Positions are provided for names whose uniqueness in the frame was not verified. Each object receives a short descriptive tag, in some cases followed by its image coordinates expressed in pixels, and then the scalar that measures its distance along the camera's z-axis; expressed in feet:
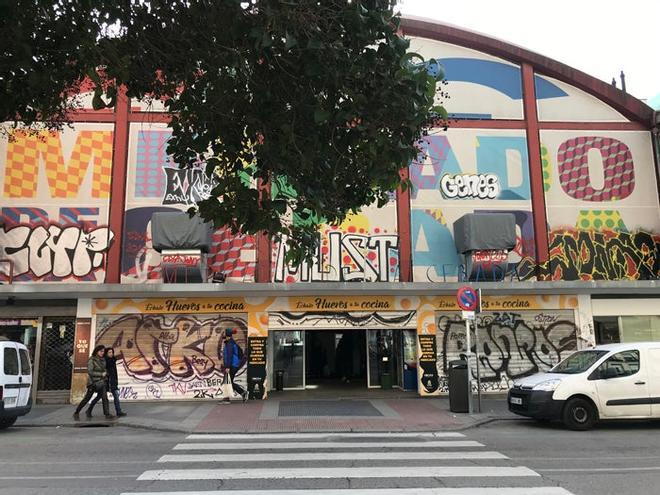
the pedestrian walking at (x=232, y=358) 50.44
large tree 16.70
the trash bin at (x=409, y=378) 57.67
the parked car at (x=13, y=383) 37.58
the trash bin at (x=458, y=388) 43.52
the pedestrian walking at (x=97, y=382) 42.55
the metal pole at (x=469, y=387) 43.06
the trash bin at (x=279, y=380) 58.40
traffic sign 44.34
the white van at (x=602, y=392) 36.14
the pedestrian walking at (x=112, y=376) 43.70
